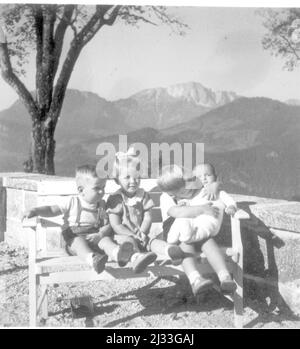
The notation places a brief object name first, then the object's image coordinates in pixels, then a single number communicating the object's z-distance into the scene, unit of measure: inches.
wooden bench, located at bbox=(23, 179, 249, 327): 96.7
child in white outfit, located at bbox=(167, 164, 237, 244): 100.1
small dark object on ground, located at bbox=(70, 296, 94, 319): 109.3
